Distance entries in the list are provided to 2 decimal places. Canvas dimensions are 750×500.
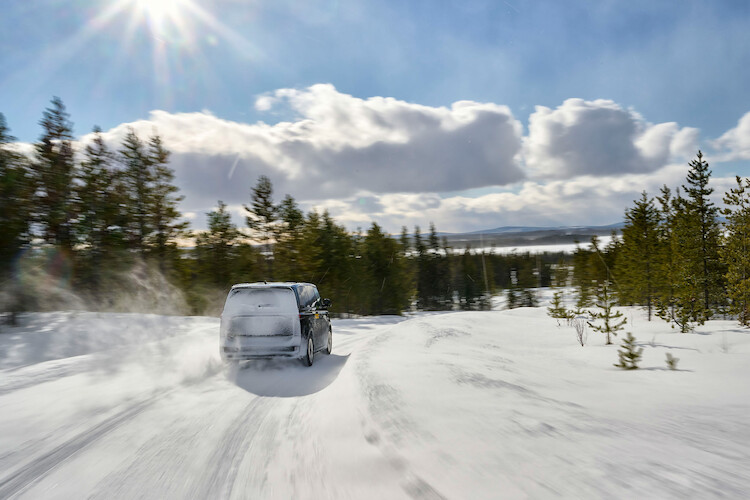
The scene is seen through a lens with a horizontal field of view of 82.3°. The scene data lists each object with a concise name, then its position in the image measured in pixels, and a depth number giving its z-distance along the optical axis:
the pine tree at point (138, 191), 33.91
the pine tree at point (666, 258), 31.88
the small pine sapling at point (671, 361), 8.62
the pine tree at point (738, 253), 24.48
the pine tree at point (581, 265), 71.21
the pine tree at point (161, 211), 36.50
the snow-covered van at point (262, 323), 9.08
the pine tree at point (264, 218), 49.44
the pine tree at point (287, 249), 49.50
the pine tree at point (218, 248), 48.09
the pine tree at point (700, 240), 32.16
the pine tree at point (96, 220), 23.08
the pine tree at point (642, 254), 38.00
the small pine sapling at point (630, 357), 9.05
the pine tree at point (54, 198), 19.64
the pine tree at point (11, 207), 16.39
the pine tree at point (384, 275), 65.88
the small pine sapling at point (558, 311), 27.61
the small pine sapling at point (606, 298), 15.91
